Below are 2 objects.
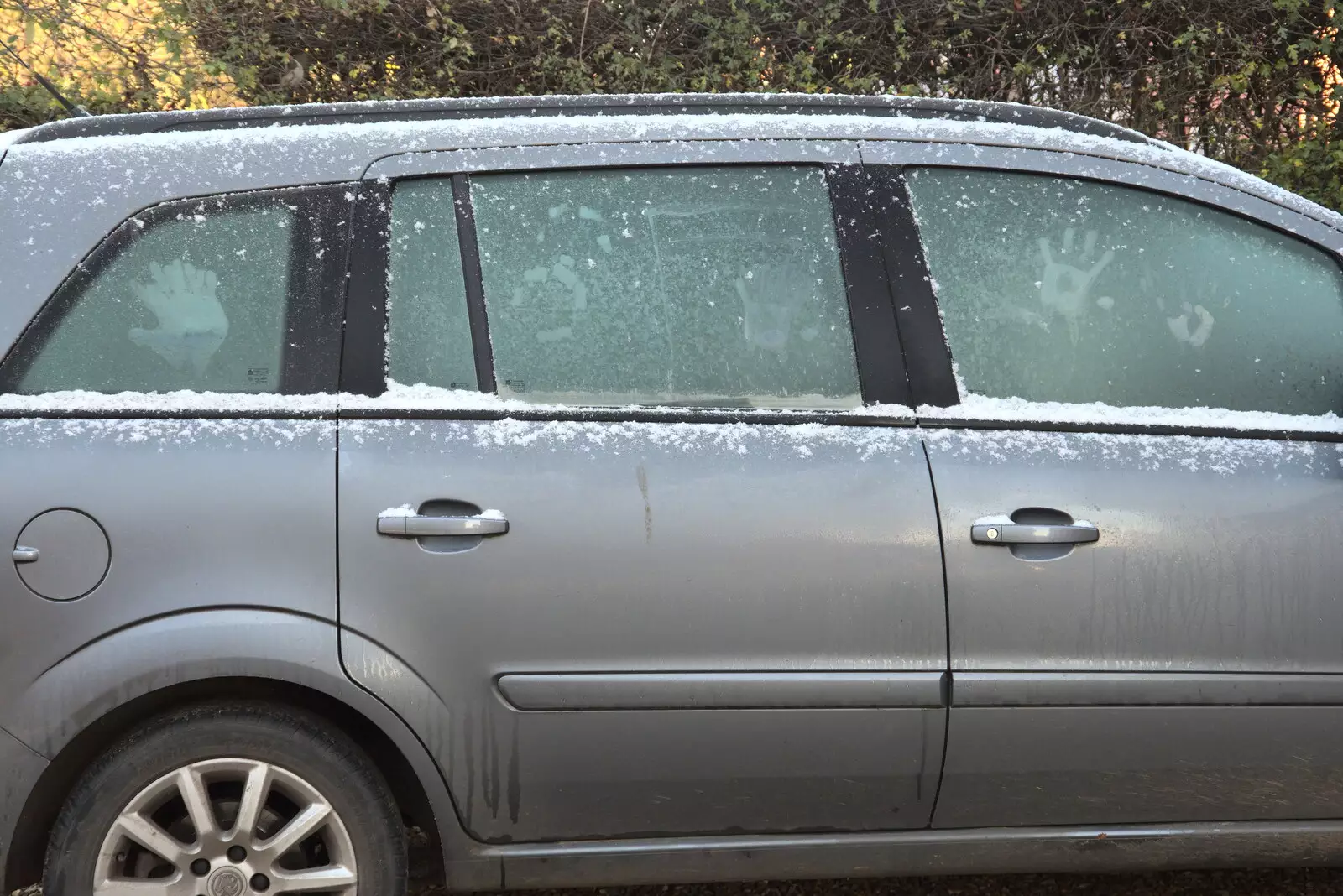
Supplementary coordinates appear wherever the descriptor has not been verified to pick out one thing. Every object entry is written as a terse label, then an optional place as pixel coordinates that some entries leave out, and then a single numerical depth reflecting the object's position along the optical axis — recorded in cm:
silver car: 229
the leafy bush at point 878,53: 628
